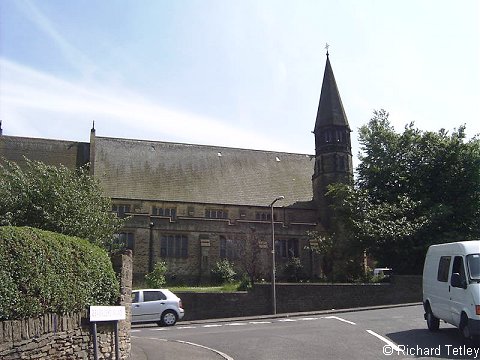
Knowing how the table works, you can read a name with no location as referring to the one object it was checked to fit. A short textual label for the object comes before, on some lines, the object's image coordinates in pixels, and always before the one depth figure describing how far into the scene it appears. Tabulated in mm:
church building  41250
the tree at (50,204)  21234
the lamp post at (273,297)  26422
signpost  9070
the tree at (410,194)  32094
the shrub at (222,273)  39656
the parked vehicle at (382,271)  33969
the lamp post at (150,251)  40219
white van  10781
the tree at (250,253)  39000
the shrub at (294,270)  41125
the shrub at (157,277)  35250
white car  20156
